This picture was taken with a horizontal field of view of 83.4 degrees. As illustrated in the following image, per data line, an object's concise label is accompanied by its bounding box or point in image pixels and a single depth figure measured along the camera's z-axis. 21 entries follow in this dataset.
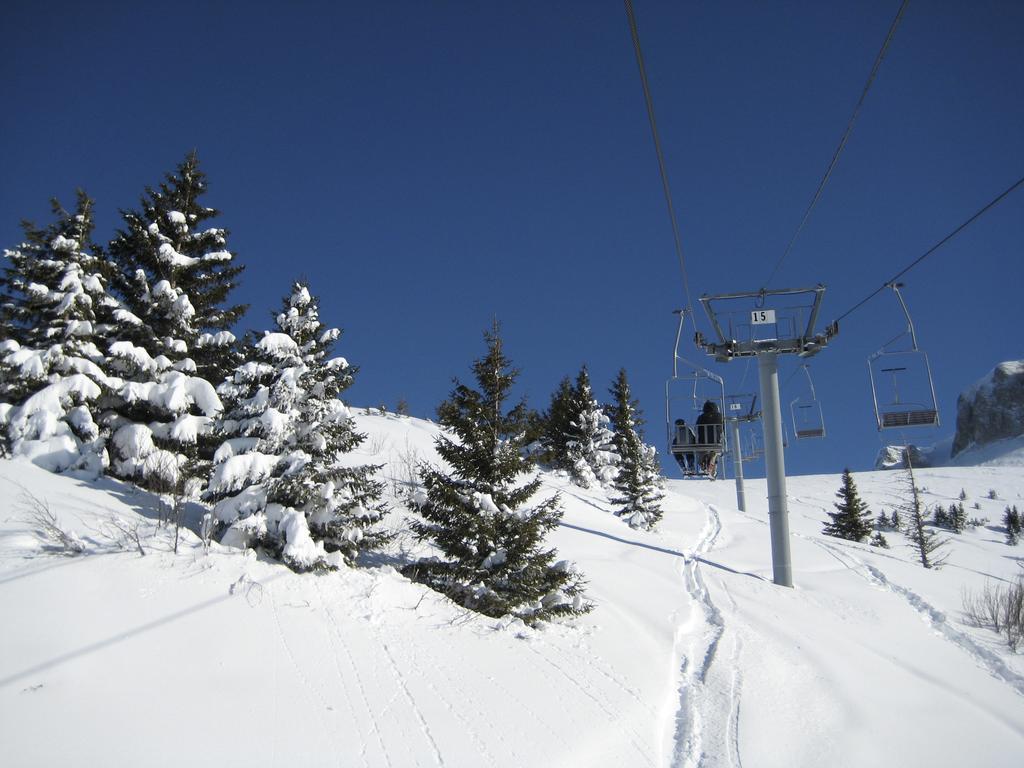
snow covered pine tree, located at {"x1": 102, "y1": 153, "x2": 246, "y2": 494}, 13.95
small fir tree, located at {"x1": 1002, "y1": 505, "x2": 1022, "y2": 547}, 50.38
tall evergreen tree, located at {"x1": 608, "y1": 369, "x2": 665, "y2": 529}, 31.00
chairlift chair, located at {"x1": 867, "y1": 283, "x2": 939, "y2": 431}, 12.12
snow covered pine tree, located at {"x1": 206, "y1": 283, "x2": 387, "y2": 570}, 10.02
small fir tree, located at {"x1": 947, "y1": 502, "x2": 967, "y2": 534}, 52.34
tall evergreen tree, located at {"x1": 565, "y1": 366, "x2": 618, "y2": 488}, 41.31
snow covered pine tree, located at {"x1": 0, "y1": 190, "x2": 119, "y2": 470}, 13.29
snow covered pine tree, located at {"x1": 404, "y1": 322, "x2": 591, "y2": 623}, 10.65
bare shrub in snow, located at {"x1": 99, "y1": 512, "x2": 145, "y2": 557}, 8.53
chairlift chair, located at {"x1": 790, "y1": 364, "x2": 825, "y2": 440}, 17.89
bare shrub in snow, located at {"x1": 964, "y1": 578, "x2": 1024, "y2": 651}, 12.77
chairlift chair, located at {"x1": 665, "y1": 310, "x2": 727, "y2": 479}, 18.33
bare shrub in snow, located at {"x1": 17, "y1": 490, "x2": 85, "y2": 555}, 7.98
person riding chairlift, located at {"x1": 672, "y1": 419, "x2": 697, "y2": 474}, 21.95
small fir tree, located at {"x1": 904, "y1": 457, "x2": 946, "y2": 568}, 34.59
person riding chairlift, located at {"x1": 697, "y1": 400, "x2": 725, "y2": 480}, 22.52
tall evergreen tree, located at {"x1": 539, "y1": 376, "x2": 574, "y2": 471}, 41.94
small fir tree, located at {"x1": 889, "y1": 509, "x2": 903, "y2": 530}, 50.62
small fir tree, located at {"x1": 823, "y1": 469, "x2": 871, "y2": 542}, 40.06
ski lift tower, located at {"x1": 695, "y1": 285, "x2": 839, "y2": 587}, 16.38
